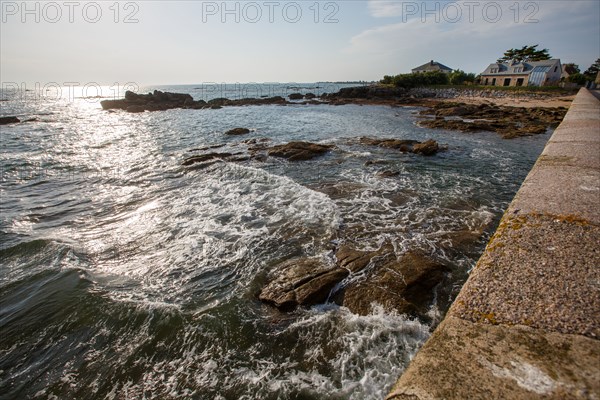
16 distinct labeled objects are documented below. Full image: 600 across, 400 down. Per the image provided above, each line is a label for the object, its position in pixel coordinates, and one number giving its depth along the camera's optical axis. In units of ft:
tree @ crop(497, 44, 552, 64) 217.15
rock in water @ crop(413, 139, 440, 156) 52.02
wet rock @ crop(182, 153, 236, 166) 50.73
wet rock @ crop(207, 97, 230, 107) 190.91
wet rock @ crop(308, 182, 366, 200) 33.93
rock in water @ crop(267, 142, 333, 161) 52.19
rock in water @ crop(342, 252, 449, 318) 16.56
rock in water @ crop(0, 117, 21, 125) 115.71
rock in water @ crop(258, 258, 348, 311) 17.19
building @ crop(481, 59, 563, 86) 176.65
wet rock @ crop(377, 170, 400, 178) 40.63
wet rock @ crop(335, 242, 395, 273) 20.15
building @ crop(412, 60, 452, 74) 287.69
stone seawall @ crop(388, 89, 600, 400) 5.25
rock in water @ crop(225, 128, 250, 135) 80.07
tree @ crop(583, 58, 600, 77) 212.27
